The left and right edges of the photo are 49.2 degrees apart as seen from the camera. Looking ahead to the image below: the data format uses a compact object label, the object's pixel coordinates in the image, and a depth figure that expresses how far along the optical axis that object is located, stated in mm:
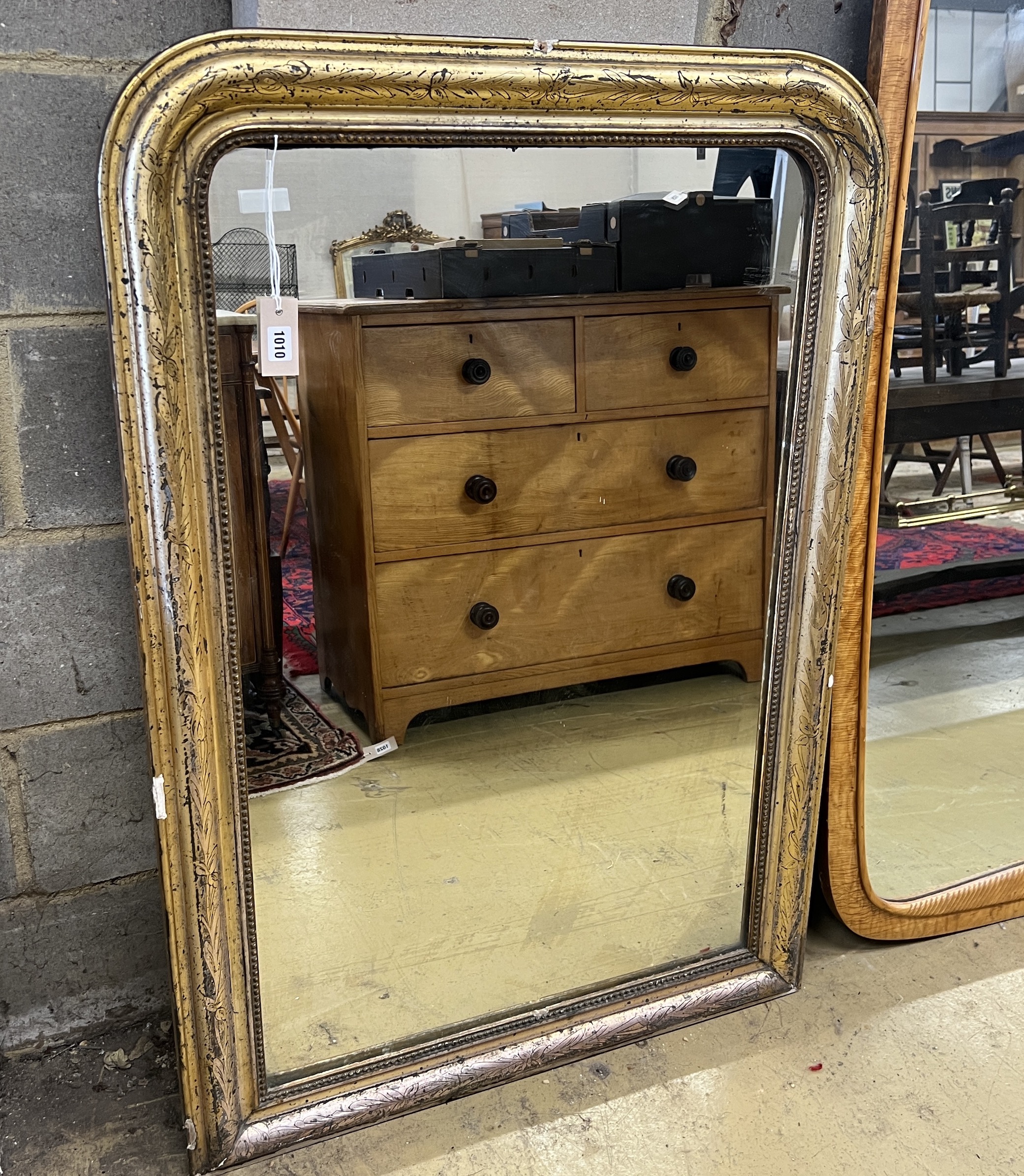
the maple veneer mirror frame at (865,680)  1426
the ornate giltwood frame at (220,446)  1100
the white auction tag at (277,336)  1210
